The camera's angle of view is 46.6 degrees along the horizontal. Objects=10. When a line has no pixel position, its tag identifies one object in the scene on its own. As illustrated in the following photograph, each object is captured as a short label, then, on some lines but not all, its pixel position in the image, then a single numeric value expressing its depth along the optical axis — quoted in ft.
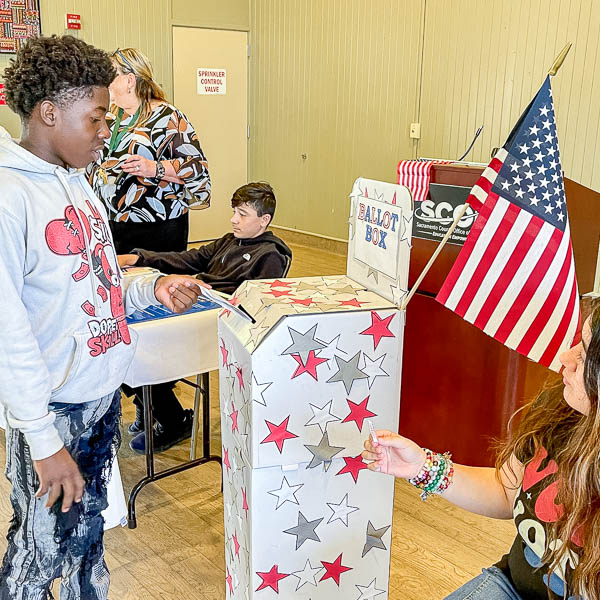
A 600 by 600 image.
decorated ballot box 4.91
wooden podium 8.46
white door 23.30
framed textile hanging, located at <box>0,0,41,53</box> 19.45
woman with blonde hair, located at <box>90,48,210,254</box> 9.43
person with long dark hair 3.68
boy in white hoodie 4.38
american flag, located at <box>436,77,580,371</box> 5.13
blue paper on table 7.54
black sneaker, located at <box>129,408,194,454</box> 9.76
